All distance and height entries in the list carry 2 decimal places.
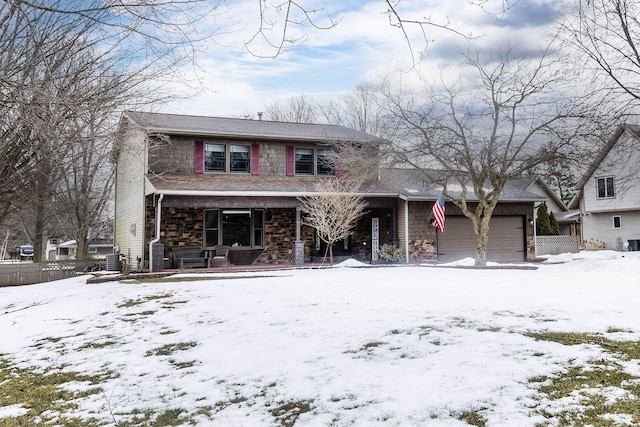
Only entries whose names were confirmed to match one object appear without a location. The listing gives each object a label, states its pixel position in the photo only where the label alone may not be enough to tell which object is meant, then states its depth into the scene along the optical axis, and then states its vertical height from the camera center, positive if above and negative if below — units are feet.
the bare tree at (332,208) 51.70 +3.47
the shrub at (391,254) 57.31 -1.84
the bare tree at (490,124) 49.24 +12.08
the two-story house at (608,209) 82.89 +4.86
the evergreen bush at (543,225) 82.79 +2.11
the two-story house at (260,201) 52.16 +4.40
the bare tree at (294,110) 104.94 +28.71
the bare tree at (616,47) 37.96 +16.02
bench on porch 51.80 -1.86
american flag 50.78 +2.67
